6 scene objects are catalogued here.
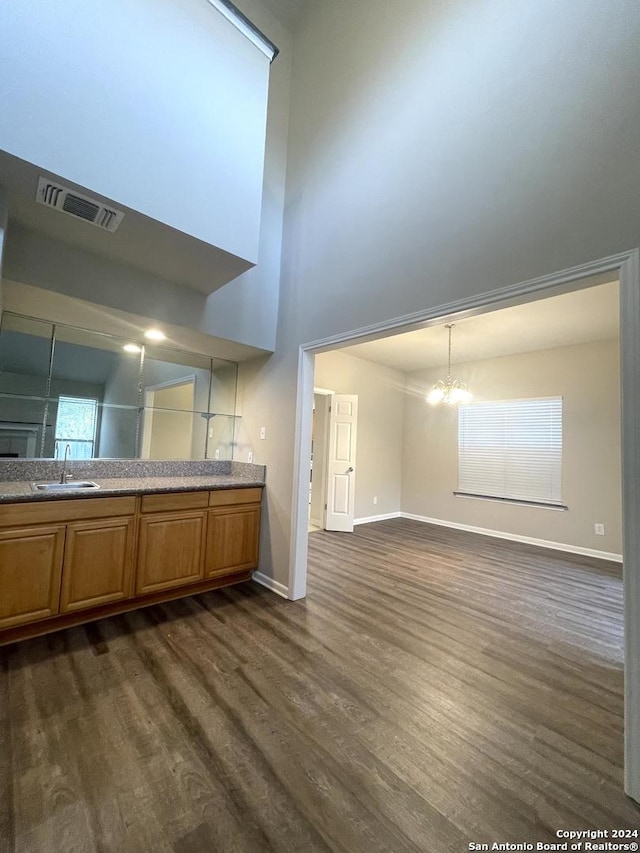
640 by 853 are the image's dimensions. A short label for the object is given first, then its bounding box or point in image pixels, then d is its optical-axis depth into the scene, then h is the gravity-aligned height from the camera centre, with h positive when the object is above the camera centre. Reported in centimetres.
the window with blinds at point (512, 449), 480 +12
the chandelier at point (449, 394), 441 +79
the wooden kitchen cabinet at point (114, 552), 211 -80
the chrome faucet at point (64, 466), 268 -22
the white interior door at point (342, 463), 525 -20
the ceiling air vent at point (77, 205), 175 +126
